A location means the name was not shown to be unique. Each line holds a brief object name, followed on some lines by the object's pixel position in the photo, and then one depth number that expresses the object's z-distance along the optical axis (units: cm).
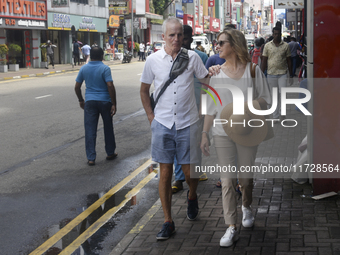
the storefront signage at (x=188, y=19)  7925
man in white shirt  473
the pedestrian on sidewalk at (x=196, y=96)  610
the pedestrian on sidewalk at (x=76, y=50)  3609
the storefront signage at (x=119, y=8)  5647
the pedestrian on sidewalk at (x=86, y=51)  3652
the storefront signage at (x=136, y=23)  5502
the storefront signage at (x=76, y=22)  3756
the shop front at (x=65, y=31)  3791
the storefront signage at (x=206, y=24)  9472
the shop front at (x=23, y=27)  3116
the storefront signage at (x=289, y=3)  1811
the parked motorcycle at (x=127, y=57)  4194
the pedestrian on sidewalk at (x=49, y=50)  3325
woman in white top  453
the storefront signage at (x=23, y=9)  3102
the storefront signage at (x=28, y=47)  3388
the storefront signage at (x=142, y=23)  5666
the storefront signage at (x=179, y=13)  7418
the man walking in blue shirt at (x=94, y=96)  776
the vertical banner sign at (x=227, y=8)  12128
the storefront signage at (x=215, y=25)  9985
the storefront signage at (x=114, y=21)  5146
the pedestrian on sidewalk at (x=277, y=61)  1048
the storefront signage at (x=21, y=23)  3067
